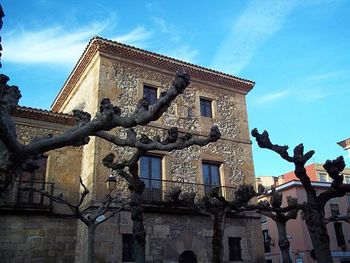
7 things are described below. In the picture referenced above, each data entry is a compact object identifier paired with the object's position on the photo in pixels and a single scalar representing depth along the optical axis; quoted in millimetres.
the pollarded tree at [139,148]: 6918
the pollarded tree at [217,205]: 10625
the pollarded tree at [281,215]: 10133
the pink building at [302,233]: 24375
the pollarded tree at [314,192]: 7779
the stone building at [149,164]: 13023
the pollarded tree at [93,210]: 10555
